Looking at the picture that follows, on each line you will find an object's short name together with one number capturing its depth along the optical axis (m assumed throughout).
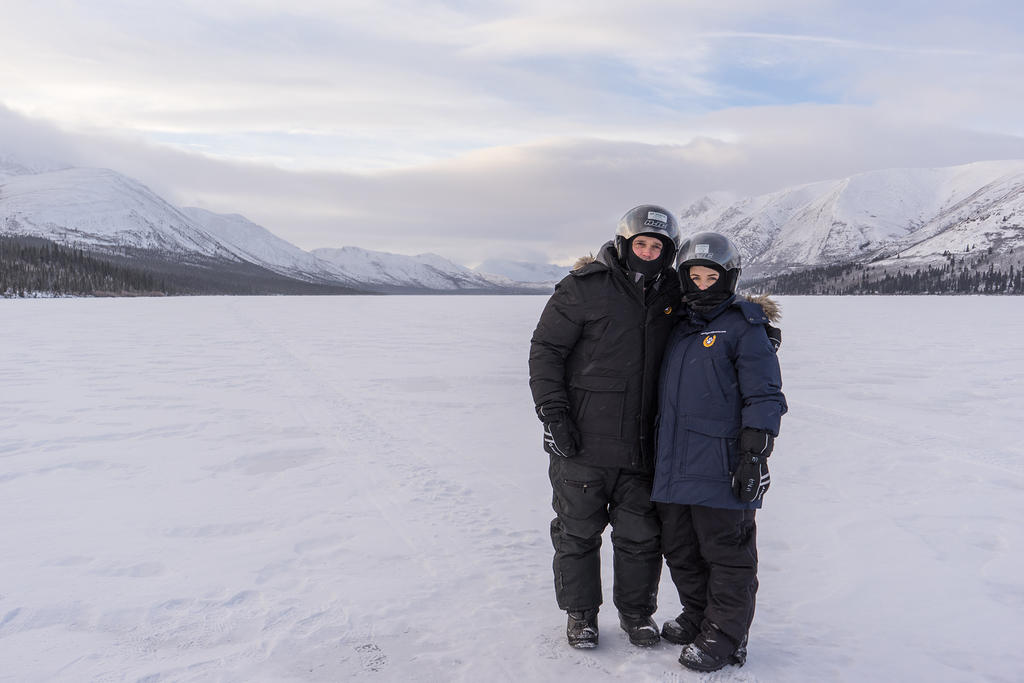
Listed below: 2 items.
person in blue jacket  3.42
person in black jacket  3.71
